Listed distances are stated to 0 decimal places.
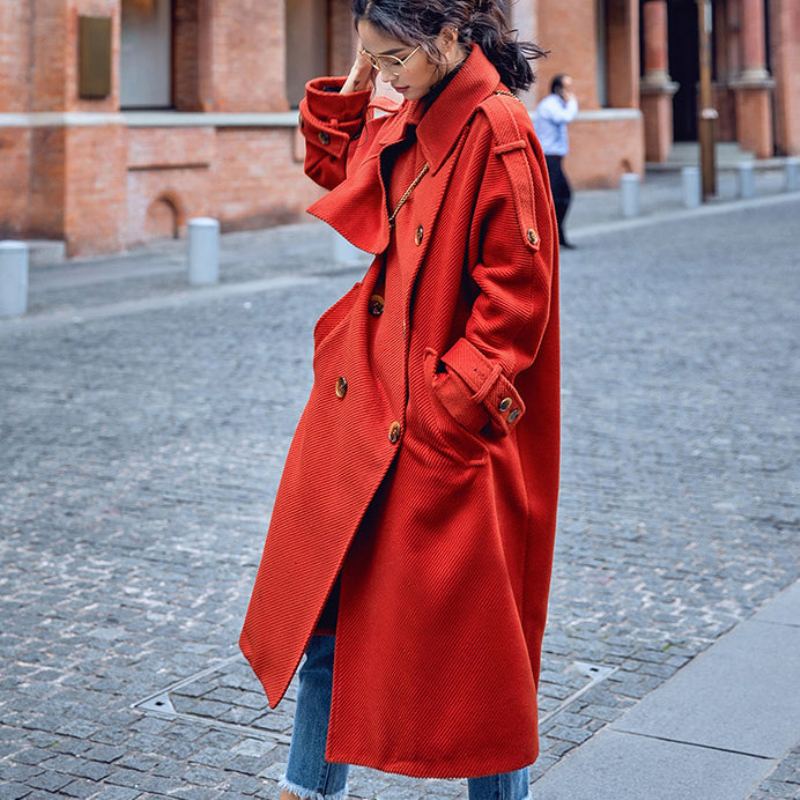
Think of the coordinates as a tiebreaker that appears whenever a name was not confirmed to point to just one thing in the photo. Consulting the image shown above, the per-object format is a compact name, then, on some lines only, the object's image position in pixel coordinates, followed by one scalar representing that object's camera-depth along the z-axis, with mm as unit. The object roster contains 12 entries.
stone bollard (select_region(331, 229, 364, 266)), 15684
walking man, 15656
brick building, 16422
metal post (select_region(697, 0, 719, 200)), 23297
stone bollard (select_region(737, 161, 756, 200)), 25141
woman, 2445
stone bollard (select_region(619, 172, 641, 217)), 21078
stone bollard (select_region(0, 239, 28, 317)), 11719
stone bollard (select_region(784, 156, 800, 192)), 27334
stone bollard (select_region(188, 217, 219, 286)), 13805
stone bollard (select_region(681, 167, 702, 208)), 22625
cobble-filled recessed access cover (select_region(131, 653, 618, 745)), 3805
